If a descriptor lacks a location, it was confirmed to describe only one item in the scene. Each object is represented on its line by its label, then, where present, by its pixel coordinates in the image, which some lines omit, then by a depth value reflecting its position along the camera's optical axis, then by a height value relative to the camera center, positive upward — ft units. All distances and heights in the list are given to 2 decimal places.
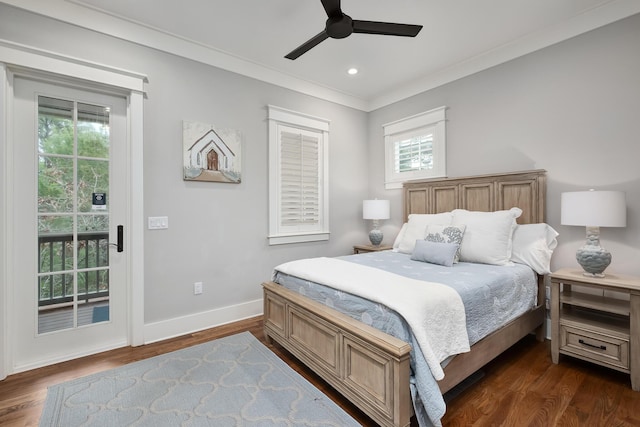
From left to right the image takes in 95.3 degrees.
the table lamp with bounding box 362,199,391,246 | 13.06 +0.00
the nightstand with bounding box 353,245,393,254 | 12.70 -1.60
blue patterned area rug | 5.48 -3.88
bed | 4.91 -2.78
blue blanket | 4.84 -1.99
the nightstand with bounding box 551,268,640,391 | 6.40 -2.79
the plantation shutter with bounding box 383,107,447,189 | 11.85 +2.82
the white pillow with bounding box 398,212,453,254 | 10.28 -0.57
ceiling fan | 6.51 +4.29
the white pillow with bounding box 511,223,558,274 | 8.38 -1.03
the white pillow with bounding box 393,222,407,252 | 11.21 -1.09
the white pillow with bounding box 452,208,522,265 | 8.48 -0.78
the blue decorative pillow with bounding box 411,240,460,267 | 8.36 -1.21
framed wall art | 9.54 +2.04
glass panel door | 7.70 -0.02
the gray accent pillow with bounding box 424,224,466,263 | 8.86 -0.70
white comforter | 4.96 -1.71
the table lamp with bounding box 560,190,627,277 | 6.93 -0.12
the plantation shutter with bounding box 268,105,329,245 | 11.52 +1.48
